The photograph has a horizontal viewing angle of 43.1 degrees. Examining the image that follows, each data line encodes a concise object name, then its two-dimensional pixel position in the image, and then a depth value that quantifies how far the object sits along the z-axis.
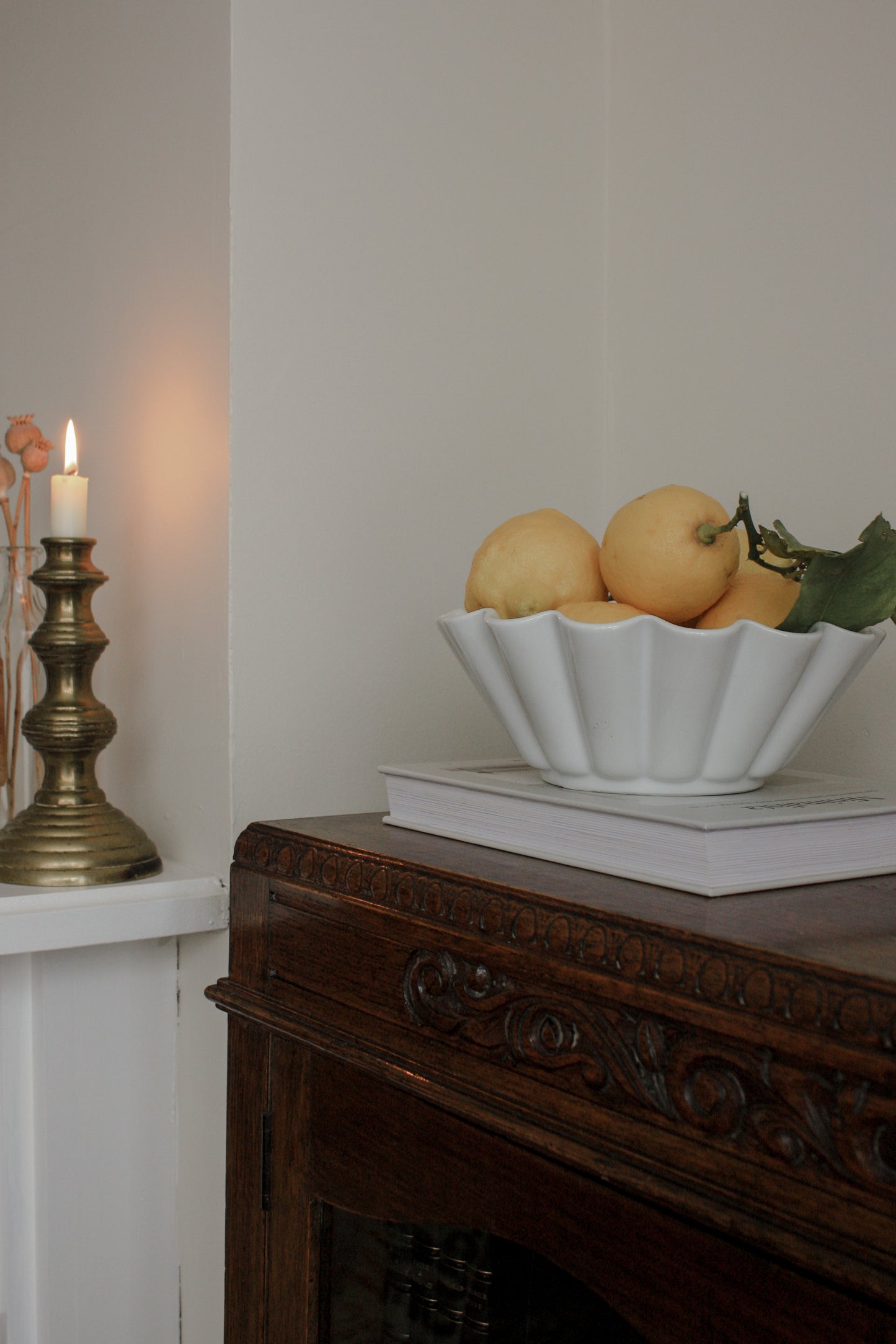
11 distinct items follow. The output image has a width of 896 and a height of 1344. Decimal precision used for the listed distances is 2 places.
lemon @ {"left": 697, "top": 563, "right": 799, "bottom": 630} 0.63
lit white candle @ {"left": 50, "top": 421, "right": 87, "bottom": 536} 0.86
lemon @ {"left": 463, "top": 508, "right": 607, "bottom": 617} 0.66
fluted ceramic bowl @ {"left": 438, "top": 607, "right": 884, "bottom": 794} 0.58
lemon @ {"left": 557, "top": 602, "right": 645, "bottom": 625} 0.61
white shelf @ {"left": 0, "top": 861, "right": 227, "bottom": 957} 0.79
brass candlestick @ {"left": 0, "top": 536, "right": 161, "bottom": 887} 0.85
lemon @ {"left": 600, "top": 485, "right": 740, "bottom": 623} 0.61
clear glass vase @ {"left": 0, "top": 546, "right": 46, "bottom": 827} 1.03
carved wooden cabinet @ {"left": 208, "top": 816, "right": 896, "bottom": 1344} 0.40
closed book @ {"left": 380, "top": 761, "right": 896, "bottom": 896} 0.53
